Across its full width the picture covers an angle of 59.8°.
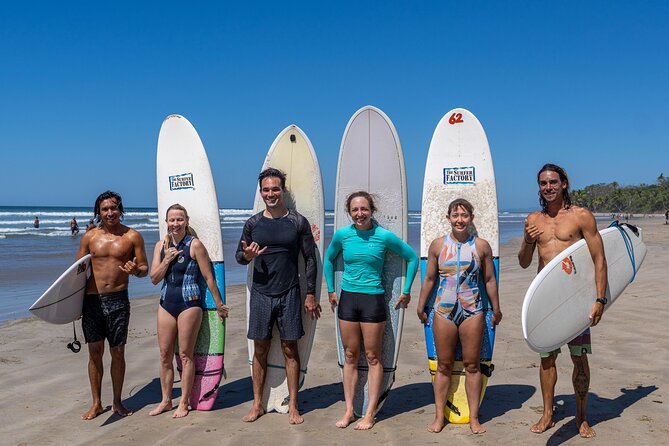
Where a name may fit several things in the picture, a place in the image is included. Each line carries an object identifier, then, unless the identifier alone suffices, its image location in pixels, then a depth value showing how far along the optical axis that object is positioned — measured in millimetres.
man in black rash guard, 3703
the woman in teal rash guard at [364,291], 3592
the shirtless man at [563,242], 3266
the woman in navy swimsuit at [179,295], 3832
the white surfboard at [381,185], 4012
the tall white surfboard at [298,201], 4074
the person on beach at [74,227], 23266
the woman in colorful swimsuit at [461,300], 3398
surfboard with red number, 4082
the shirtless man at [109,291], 3791
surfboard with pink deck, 4098
